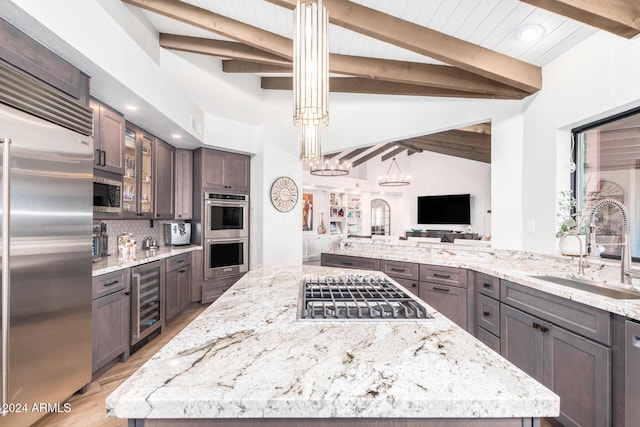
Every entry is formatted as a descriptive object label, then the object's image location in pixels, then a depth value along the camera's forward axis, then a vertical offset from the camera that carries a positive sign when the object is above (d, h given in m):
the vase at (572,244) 2.24 -0.22
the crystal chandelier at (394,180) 8.71 +0.94
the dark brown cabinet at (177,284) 3.37 -0.84
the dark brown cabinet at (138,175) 3.10 +0.40
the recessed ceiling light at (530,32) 2.24 +1.35
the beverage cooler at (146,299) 2.69 -0.82
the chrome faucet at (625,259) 1.79 -0.26
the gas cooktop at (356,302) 1.18 -0.38
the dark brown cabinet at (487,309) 2.40 -0.79
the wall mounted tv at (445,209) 9.17 +0.13
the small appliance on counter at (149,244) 3.76 -0.39
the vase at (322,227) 10.20 -0.47
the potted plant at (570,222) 2.26 -0.07
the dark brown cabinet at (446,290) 2.83 -0.74
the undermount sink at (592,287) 1.76 -0.46
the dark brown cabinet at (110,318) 2.24 -0.82
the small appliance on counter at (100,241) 2.78 -0.27
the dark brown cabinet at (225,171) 4.29 +0.60
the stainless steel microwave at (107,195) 2.56 +0.15
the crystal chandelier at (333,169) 6.71 +0.98
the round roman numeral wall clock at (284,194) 4.71 +0.30
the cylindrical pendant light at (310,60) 1.37 +0.69
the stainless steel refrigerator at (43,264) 1.56 -0.30
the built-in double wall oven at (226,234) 4.26 -0.31
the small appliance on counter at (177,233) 4.07 -0.29
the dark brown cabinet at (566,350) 1.52 -0.78
